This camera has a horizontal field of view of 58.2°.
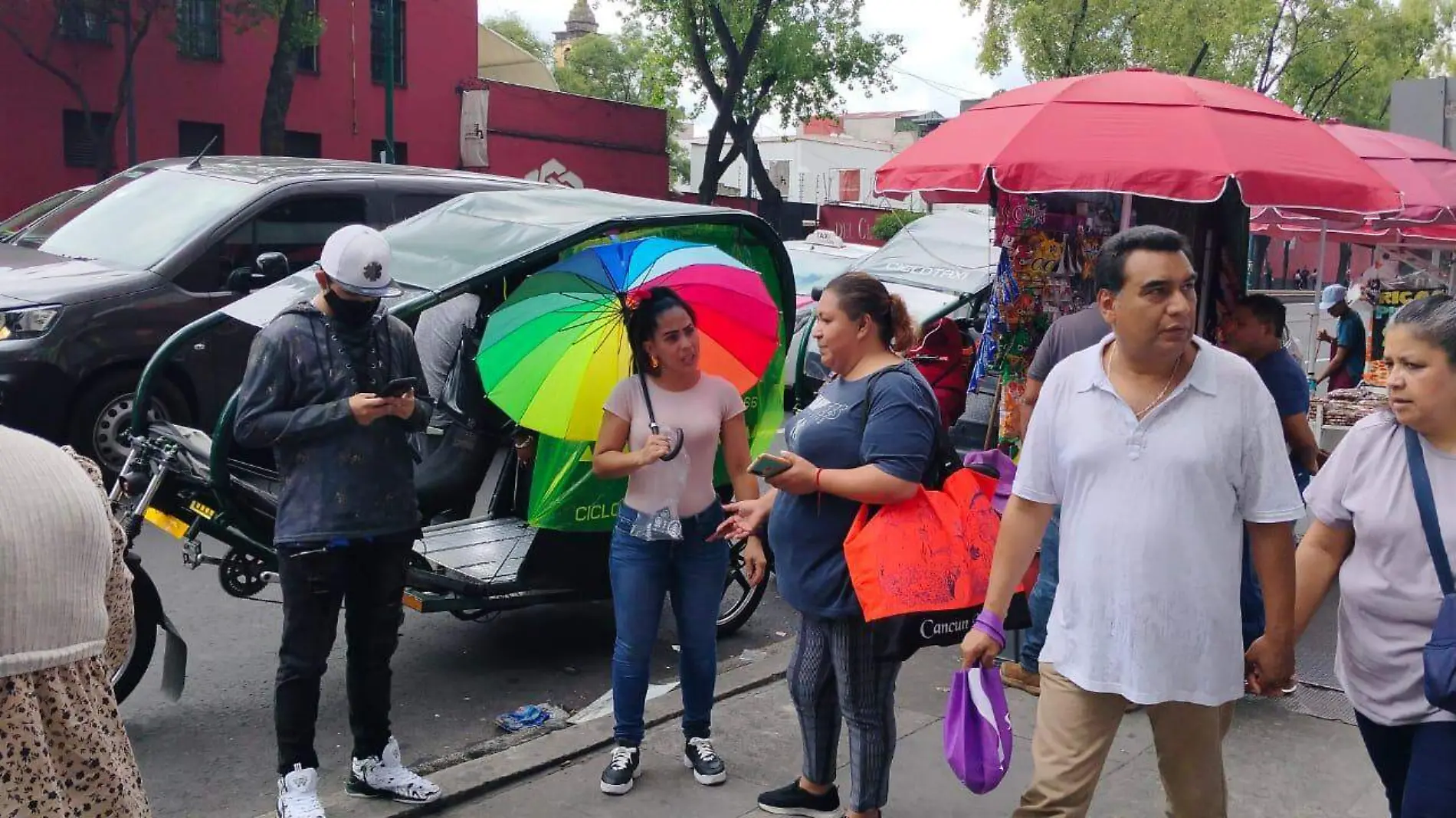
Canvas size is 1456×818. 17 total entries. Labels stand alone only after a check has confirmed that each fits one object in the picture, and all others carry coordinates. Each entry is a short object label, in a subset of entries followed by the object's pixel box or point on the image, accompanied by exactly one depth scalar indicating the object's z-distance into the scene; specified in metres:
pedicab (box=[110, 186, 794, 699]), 4.78
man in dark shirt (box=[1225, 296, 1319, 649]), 5.56
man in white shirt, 3.03
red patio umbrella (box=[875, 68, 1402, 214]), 5.74
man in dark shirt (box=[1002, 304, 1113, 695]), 5.34
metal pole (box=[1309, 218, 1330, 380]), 10.91
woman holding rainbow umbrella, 4.38
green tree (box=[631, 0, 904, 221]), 27.66
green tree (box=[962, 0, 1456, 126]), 27.16
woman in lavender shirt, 2.99
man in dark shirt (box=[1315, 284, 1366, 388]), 11.34
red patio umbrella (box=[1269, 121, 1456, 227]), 8.43
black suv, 7.89
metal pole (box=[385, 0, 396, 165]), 23.33
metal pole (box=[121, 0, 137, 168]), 21.81
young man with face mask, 3.95
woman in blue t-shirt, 3.66
